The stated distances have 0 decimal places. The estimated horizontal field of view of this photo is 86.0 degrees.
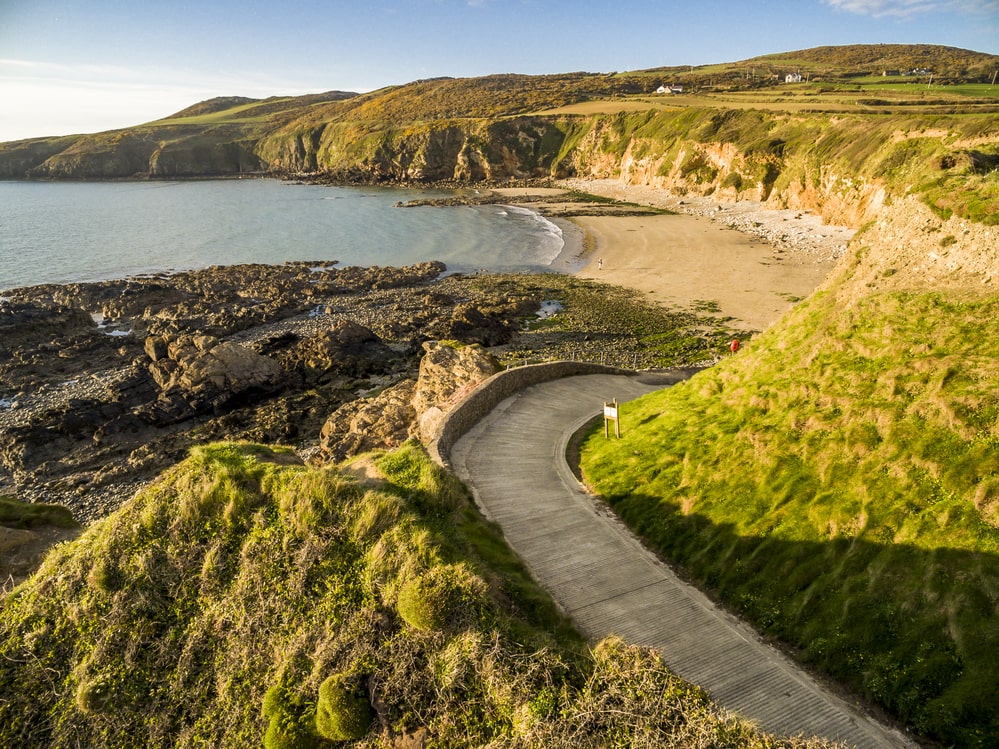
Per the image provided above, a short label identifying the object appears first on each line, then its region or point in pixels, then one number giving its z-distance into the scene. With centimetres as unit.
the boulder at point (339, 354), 3428
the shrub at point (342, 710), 734
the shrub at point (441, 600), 798
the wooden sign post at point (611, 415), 1767
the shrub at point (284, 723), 752
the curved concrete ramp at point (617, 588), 899
